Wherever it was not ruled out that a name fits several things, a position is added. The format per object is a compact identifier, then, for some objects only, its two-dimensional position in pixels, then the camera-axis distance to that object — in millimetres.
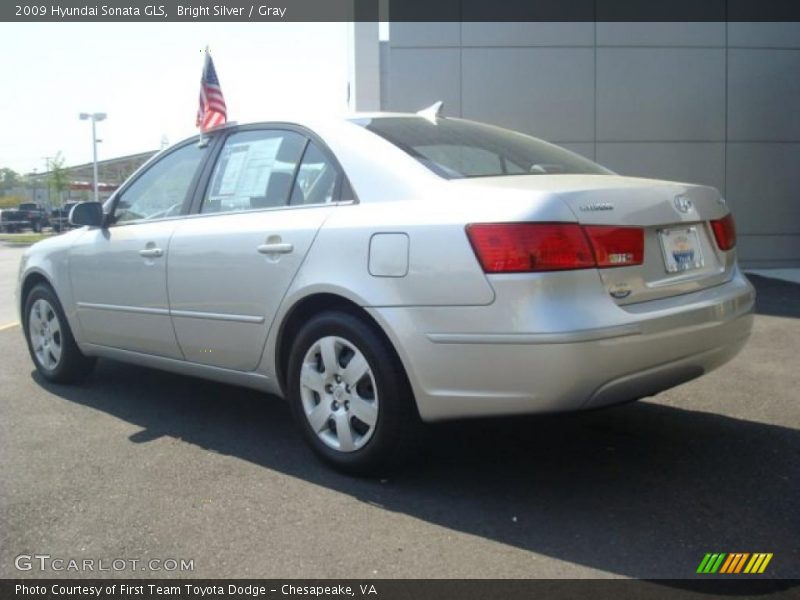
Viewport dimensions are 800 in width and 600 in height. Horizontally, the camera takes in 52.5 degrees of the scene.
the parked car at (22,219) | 42312
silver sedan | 3018
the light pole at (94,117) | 43406
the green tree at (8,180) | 91675
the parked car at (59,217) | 37697
